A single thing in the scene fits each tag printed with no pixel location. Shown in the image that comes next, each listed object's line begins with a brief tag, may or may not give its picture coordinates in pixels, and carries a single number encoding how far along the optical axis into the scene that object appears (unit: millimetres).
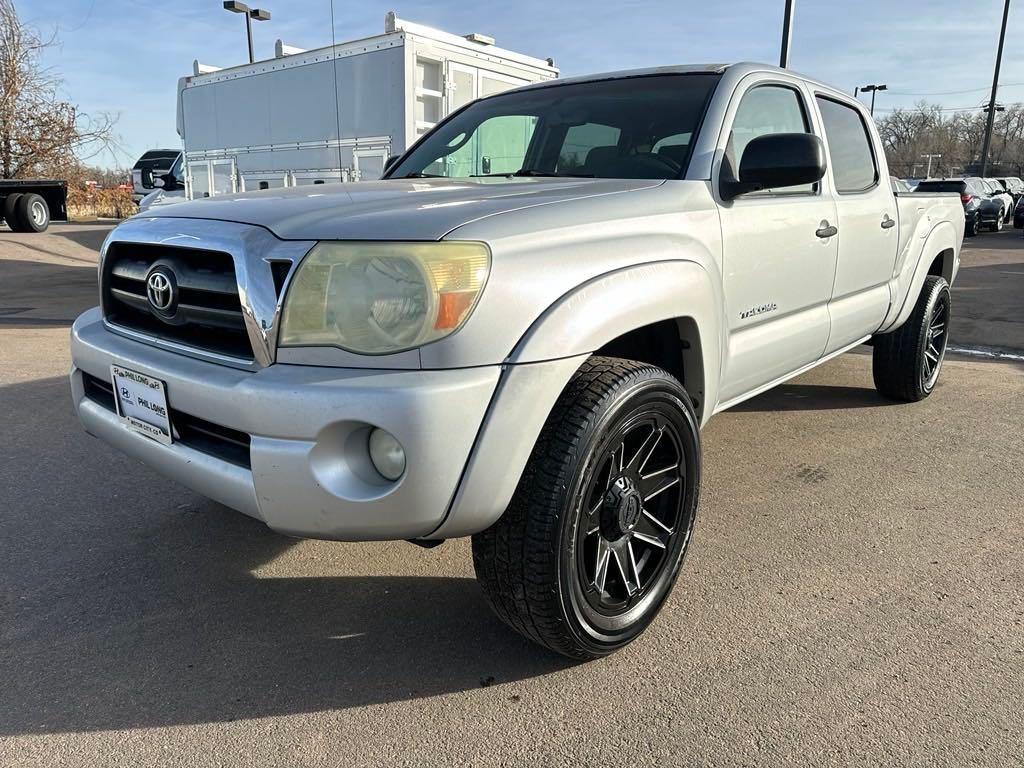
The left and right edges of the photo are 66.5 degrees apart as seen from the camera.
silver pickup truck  1871
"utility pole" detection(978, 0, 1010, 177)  31716
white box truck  8531
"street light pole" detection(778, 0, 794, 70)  12586
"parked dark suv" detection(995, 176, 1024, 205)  30281
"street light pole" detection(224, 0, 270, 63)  20781
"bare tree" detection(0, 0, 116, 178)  21688
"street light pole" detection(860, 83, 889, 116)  45306
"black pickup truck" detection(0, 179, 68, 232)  16297
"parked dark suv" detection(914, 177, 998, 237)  21344
